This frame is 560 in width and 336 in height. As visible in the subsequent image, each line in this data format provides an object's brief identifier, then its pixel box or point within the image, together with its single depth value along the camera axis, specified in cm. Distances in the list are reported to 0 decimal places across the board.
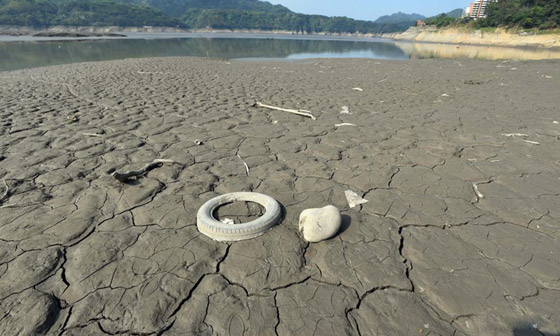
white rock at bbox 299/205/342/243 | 234
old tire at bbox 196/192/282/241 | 234
